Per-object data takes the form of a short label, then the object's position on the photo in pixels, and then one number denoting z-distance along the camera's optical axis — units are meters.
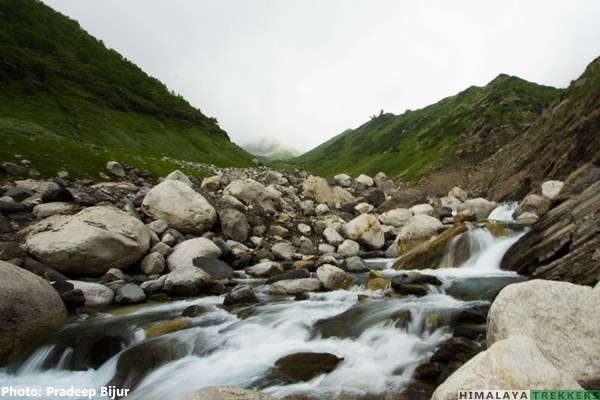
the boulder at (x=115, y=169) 31.00
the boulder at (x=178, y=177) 26.04
